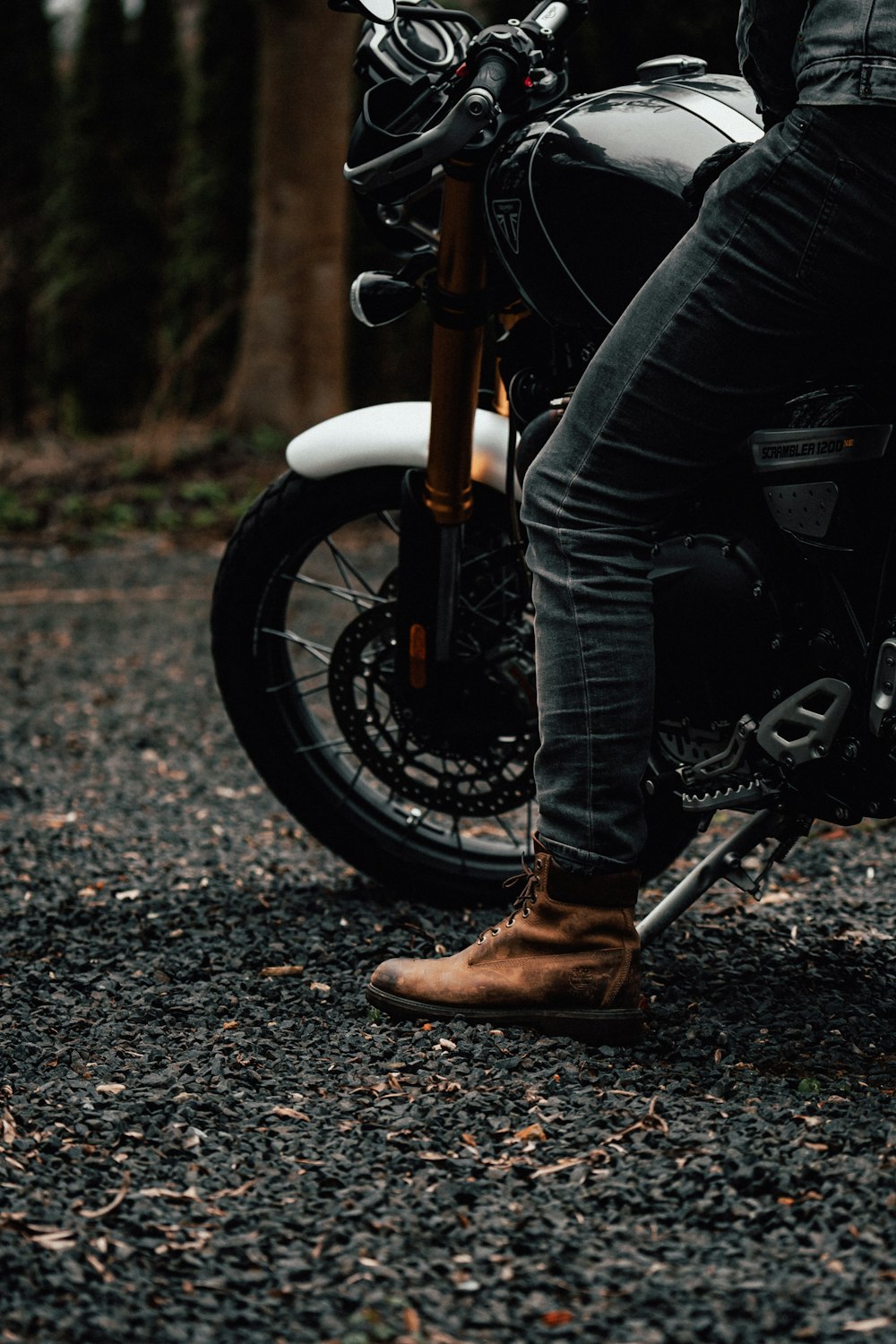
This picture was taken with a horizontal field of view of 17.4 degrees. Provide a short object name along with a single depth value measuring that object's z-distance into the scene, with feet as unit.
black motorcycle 13.81
